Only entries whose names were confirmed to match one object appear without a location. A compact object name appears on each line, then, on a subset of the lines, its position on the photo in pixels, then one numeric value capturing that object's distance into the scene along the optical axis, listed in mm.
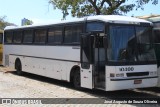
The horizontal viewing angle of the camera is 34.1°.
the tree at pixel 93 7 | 17680
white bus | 8895
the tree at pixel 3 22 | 48146
